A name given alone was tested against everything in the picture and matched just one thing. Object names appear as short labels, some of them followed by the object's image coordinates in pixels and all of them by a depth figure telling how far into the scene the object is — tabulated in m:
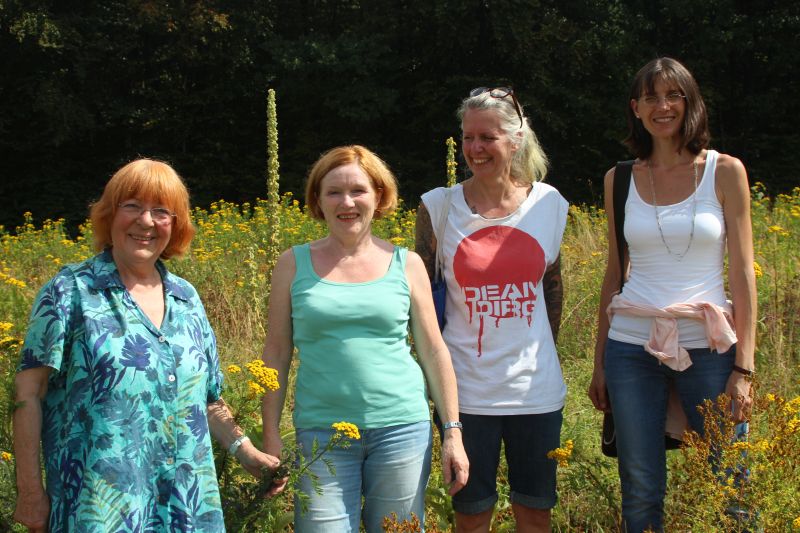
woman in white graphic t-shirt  2.96
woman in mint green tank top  2.63
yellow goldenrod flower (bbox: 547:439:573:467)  2.86
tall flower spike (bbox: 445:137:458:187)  5.04
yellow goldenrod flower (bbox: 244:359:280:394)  2.49
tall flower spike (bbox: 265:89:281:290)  5.16
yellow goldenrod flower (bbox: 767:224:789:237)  6.16
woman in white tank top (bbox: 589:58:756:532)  2.85
